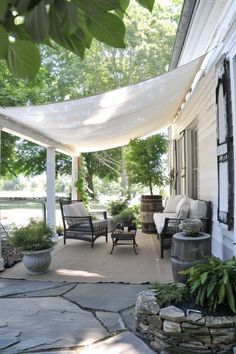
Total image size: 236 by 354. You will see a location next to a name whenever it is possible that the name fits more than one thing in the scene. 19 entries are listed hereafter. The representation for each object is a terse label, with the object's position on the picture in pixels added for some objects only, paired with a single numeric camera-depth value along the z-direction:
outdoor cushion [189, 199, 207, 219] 5.04
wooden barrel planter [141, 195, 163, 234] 8.09
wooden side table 5.92
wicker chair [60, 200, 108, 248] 6.47
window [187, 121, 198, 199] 6.92
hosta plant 2.58
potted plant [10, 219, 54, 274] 4.65
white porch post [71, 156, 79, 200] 9.63
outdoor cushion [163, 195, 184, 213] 7.38
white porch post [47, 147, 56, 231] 7.00
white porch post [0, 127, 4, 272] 4.83
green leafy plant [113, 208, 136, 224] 7.45
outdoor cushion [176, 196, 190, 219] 5.58
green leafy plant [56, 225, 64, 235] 8.08
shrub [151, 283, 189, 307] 2.75
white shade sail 4.70
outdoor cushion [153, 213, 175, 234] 5.78
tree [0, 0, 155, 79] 0.59
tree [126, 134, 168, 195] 8.39
